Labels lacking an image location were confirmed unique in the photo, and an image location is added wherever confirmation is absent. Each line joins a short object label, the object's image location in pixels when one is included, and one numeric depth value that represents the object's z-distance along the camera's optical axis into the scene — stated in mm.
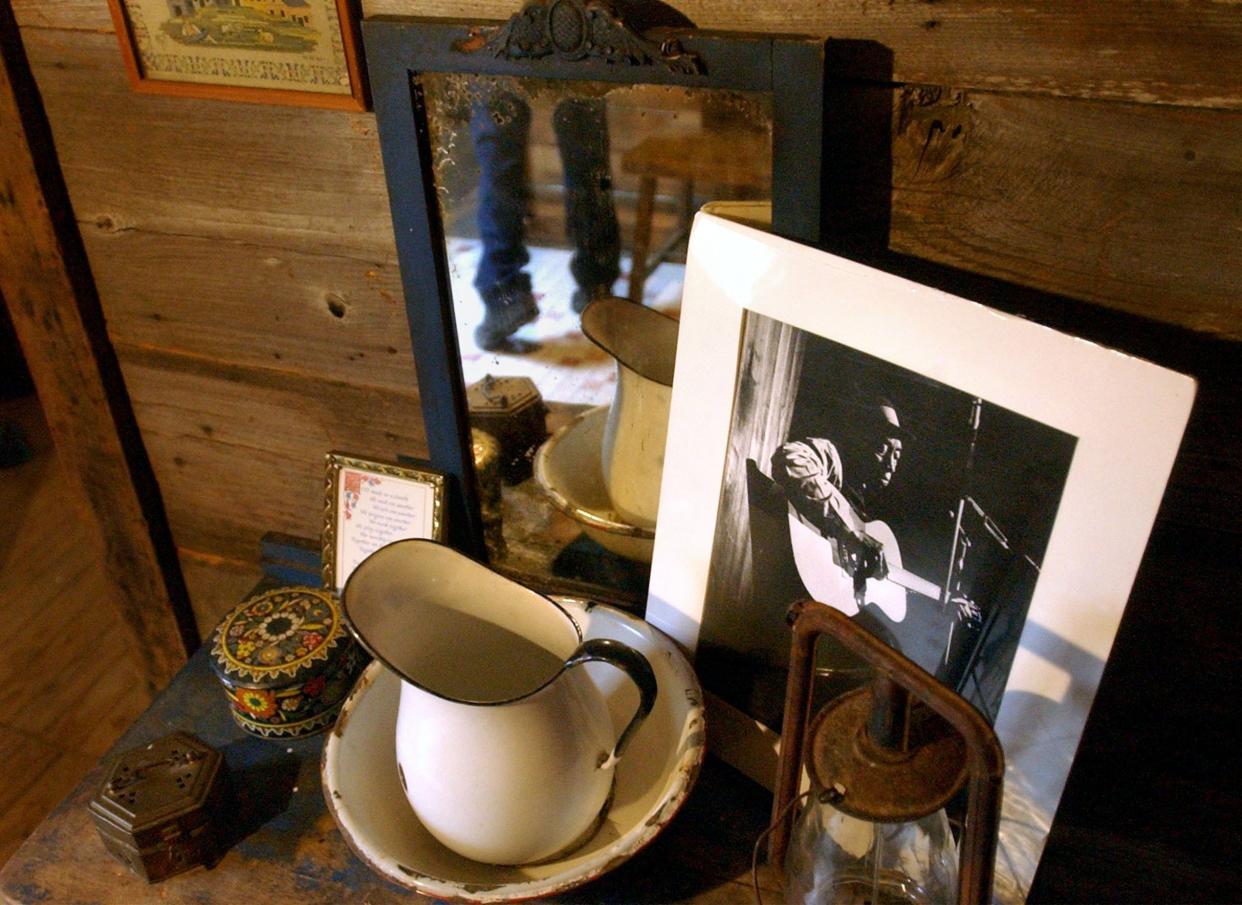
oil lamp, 496
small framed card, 926
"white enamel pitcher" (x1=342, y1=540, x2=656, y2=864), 665
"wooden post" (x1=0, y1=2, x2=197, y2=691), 964
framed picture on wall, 786
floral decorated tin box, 840
